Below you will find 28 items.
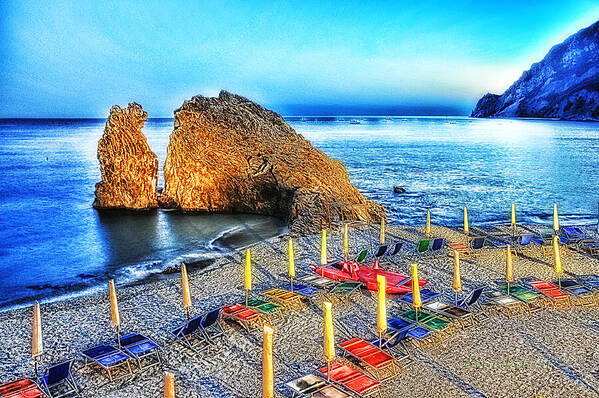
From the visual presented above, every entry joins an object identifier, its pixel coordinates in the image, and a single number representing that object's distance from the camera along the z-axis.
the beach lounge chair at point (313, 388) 8.51
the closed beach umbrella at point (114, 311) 10.45
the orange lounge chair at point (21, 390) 8.59
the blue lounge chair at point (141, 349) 10.30
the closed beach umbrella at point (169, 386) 7.11
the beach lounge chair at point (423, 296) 12.95
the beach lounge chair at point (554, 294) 13.09
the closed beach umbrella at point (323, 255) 14.71
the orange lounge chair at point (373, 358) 9.71
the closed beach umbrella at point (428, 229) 21.16
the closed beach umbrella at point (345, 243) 16.21
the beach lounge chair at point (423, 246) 17.38
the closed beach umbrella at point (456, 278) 12.41
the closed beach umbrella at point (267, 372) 7.74
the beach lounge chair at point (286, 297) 13.50
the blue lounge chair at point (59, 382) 8.87
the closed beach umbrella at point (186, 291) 11.51
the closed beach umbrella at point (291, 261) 13.71
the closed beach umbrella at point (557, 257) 13.93
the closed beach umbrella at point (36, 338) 8.86
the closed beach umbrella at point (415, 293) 11.28
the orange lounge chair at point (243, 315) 12.01
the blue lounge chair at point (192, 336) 10.86
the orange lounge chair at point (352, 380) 8.70
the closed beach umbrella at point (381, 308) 9.75
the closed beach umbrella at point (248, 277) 12.37
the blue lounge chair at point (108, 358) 9.84
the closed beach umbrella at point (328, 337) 8.60
